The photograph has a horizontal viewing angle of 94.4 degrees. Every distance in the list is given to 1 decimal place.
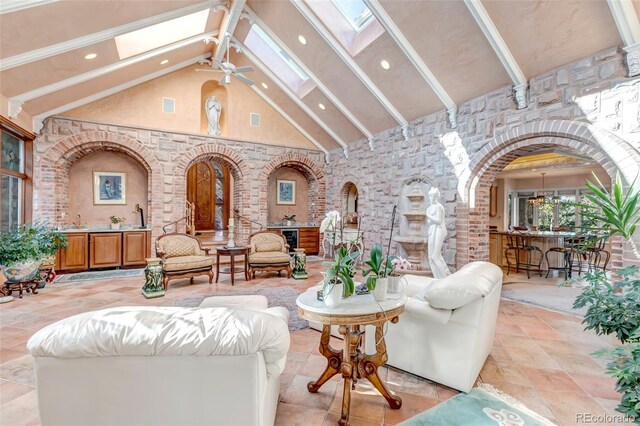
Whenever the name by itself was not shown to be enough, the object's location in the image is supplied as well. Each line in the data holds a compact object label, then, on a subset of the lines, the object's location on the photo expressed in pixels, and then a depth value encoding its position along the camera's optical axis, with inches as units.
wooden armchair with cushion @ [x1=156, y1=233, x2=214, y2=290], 188.2
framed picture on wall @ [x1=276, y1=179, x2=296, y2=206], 349.7
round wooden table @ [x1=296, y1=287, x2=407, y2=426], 67.8
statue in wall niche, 291.9
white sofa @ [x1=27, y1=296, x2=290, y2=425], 49.3
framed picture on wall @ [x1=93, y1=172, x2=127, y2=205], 266.1
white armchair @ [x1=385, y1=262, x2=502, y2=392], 80.3
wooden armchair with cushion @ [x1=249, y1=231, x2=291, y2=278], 216.2
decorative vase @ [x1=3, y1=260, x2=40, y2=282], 169.8
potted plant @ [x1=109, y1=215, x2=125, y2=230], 260.1
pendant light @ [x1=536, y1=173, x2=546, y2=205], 336.9
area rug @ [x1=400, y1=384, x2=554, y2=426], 71.3
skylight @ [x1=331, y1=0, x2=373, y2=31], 192.5
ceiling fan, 202.9
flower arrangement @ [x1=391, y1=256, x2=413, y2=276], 83.7
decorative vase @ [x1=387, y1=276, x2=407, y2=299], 81.7
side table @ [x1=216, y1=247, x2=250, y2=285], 203.9
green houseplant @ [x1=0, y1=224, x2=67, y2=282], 168.2
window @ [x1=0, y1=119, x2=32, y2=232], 190.7
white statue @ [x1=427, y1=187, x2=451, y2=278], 176.7
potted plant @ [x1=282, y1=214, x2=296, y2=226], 332.8
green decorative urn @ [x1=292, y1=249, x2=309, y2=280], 226.7
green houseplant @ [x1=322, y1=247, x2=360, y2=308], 70.4
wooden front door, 413.7
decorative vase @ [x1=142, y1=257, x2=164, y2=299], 174.4
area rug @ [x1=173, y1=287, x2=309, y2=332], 136.8
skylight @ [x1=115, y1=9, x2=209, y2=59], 207.5
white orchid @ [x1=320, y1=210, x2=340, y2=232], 95.7
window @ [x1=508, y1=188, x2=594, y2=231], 359.9
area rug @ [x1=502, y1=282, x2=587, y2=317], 160.1
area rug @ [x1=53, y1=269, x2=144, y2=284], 211.5
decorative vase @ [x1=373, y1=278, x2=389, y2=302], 75.2
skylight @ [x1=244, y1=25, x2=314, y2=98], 263.3
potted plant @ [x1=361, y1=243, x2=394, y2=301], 74.8
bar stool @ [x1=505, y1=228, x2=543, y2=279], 245.0
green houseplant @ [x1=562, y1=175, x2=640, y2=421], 57.4
